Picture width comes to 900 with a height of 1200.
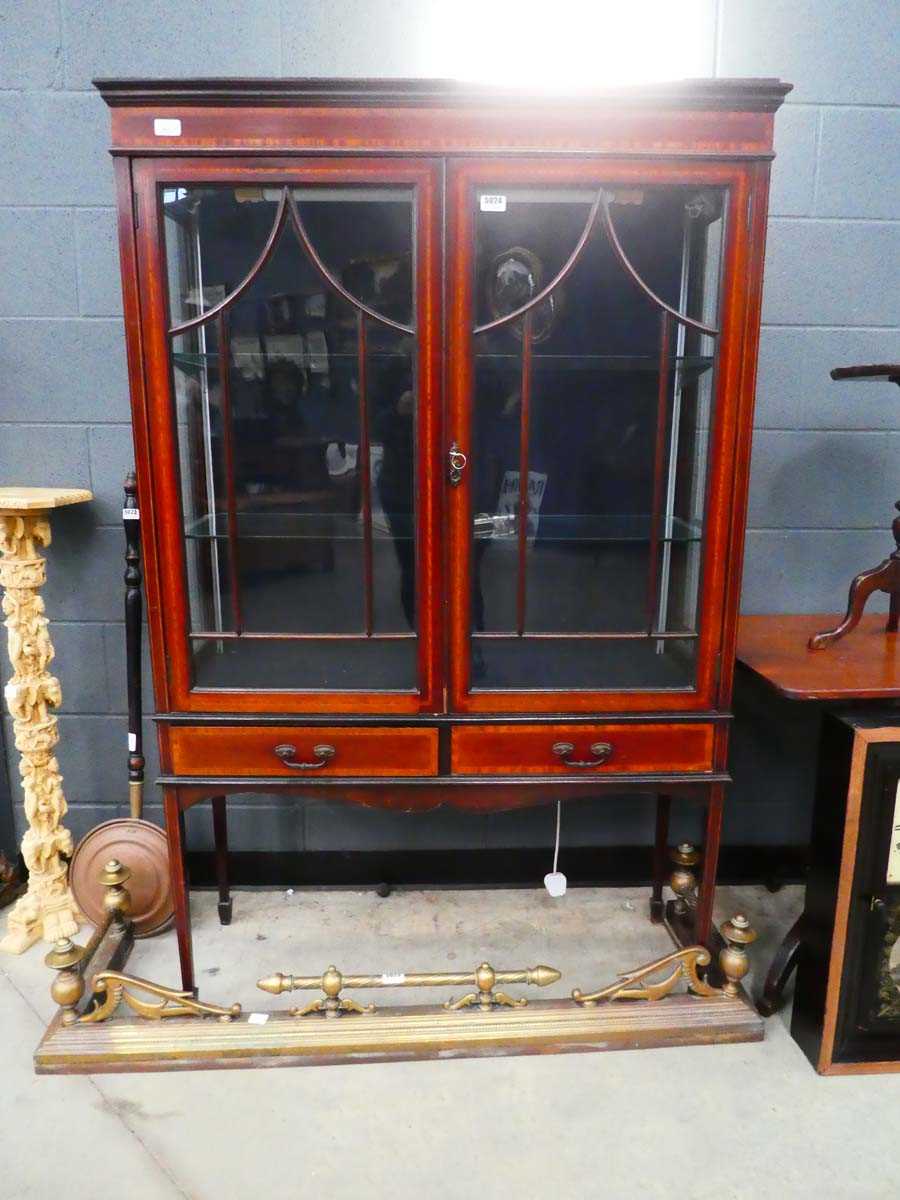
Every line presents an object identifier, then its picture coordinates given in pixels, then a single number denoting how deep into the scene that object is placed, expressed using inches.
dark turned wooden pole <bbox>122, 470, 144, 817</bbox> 73.7
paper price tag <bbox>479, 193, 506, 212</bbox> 55.3
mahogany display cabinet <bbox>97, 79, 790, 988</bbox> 54.1
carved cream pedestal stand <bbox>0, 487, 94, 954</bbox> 71.1
